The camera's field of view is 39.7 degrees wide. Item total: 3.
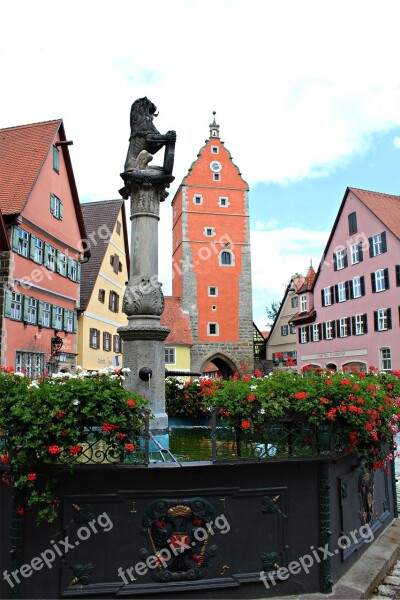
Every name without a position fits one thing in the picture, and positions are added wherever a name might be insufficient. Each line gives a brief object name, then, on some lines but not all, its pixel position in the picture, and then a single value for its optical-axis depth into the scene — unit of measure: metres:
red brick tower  42.34
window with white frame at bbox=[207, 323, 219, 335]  42.41
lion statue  7.36
